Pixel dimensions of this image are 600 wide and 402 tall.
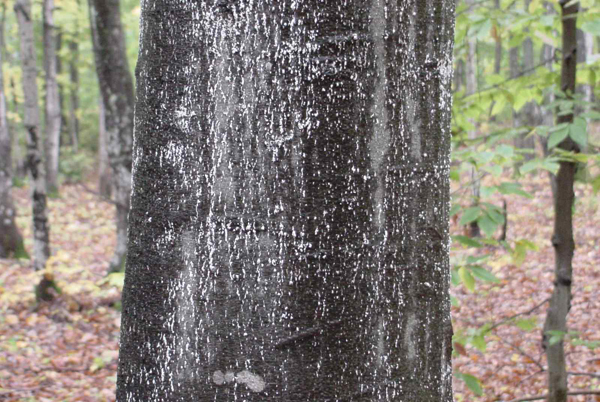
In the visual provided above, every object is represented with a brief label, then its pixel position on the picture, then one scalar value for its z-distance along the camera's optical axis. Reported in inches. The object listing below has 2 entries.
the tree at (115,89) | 320.2
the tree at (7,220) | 444.1
